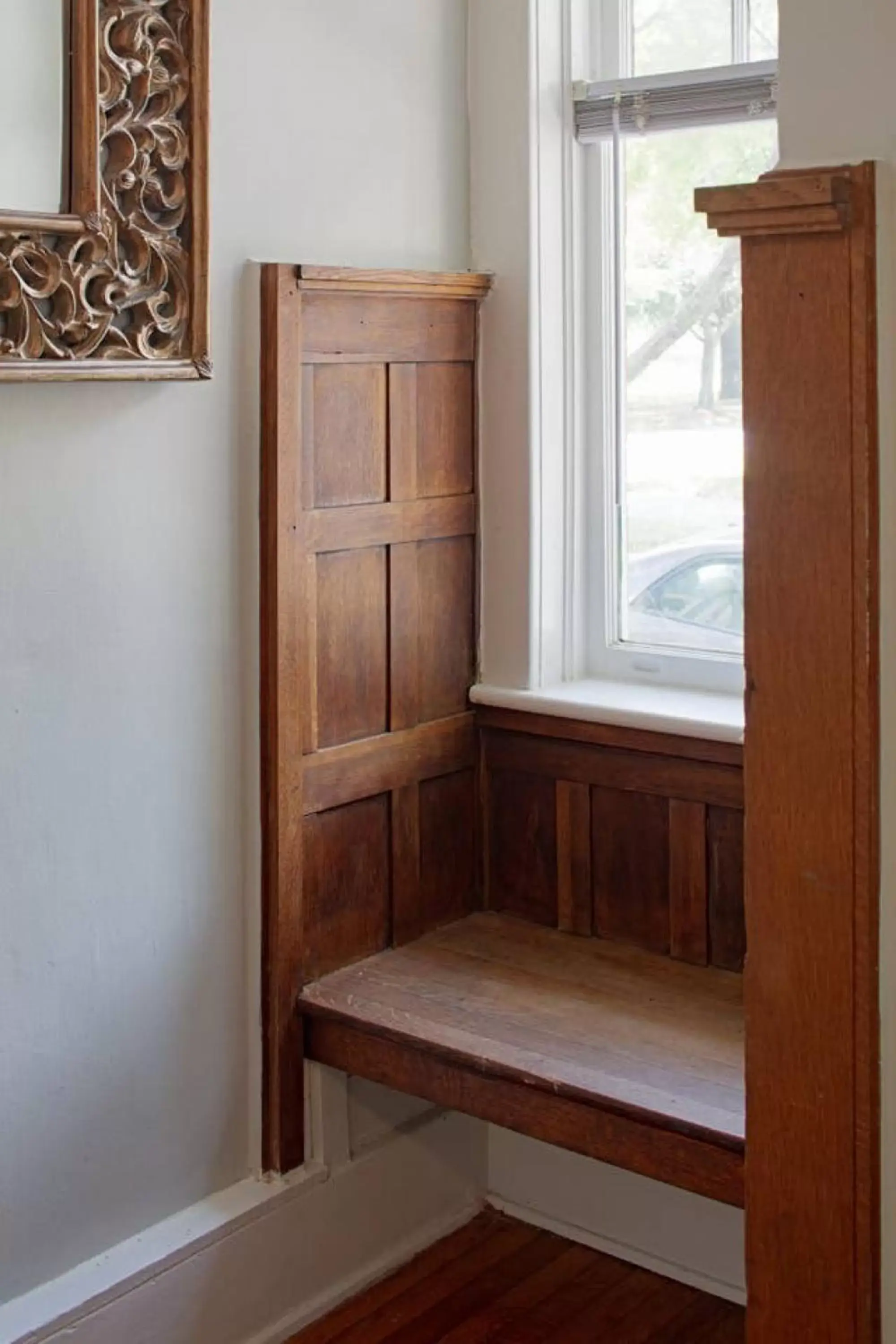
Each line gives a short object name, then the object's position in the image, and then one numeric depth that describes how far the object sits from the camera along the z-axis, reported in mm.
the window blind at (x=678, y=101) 2545
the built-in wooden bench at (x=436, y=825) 2391
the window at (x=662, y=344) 2662
